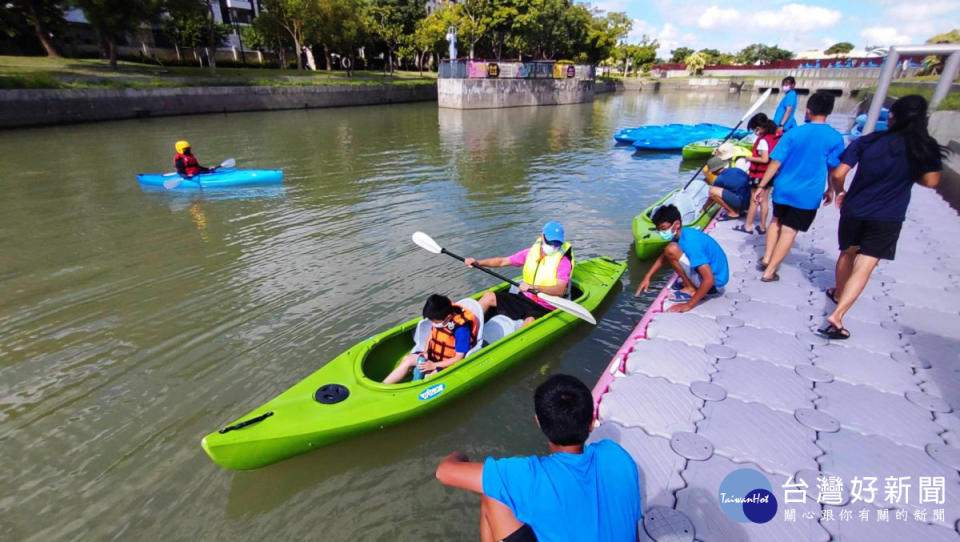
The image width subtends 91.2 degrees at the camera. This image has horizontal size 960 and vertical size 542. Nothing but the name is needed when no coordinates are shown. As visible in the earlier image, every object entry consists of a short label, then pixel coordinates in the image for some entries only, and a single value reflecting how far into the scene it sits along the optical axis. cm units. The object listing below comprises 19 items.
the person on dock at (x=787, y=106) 884
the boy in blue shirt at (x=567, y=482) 201
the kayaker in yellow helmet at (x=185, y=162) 1158
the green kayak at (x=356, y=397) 365
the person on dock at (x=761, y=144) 743
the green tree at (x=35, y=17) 2569
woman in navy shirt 359
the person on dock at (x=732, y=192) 808
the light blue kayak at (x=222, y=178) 1162
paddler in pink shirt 536
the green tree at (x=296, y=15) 3281
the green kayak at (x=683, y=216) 766
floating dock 264
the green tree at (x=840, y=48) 10212
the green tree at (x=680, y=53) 9288
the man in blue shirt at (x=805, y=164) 465
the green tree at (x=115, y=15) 2508
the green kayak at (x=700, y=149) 1530
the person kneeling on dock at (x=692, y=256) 458
